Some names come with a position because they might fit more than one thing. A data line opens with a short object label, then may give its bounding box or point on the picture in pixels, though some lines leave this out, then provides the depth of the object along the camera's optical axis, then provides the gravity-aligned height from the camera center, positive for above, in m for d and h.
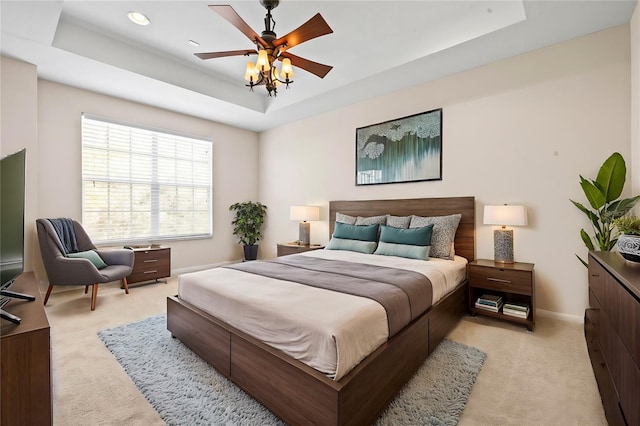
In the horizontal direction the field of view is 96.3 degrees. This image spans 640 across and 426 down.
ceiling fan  2.23 +1.43
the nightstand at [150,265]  4.11 -0.80
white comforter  1.43 -0.61
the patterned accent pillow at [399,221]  3.67 -0.13
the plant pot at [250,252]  5.69 -0.81
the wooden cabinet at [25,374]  1.18 -0.70
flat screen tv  1.50 -0.03
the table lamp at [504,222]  2.93 -0.12
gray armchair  3.24 -0.62
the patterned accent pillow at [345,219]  4.26 -0.12
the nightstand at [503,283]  2.72 -0.72
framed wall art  3.75 +0.87
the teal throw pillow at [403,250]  3.12 -0.44
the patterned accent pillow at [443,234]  3.24 -0.26
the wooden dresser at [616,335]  1.09 -0.58
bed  1.36 -0.92
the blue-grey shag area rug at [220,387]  1.60 -1.14
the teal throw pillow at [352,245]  3.61 -0.44
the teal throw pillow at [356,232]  3.72 -0.28
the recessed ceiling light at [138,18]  2.91 +2.01
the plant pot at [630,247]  1.43 -0.18
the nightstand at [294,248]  4.57 -0.59
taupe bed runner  1.88 -0.54
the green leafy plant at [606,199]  2.46 +0.11
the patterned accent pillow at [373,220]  3.91 -0.13
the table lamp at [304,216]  4.84 -0.08
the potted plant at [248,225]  5.73 -0.29
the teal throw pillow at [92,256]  3.51 -0.57
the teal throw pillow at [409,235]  3.20 -0.28
